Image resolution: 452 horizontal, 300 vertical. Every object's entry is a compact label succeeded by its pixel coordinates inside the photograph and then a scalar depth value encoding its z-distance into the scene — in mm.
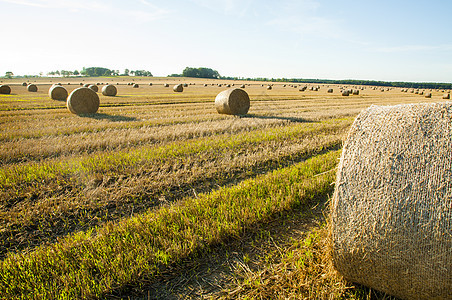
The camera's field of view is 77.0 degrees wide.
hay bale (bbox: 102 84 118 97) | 28759
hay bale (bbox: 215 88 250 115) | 14711
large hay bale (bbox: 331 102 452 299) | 2277
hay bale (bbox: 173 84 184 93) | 37072
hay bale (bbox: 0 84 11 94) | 30539
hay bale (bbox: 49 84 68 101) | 23344
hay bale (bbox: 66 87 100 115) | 15172
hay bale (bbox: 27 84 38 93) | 36219
